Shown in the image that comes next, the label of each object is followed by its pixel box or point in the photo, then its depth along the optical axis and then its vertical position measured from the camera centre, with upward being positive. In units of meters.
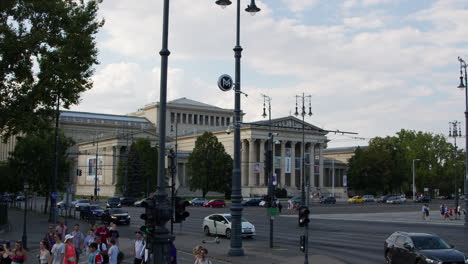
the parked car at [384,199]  109.06 -3.08
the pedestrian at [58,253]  15.25 -2.08
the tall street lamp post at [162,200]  12.18 -0.44
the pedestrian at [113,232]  18.05 -1.78
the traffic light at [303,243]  19.14 -2.17
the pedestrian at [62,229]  20.83 -1.92
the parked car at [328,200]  100.00 -3.13
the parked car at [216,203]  78.25 -3.09
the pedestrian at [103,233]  19.28 -1.90
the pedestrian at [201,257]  13.21 -1.86
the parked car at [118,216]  43.69 -2.88
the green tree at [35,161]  54.00 +1.91
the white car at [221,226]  33.03 -2.82
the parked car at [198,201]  83.69 -3.12
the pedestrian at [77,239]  19.02 -2.10
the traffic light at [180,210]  14.16 -0.76
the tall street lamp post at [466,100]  41.12 +6.68
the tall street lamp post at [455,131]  64.69 +6.53
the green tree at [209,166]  95.94 +2.86
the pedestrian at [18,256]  14.82 -2.12
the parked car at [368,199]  109.22 -3.11
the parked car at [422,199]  101.47 -2.95
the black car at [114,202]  64.06 -2.65
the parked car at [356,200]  105.88 -3.25
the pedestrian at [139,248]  16.85 -2.12
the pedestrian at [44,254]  15.35 -2.16
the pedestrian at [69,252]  15.26 -2.06
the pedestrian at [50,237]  18.74 -2.02
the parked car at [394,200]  102.25 -3.04
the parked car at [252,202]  85.66 -3.15
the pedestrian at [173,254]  14.38 -1.97
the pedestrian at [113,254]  15.42 -2.12
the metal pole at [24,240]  26.63 -3.02
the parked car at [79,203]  63.66 -2.83
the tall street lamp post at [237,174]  23.22 +0.36
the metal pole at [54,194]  33.62 -0.91
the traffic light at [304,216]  20.03 -1.24
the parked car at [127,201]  81.06 -3.05
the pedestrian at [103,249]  17.37 -2.30
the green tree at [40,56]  23.06 +5.52
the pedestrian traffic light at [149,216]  12.20 -0.79
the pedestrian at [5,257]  14.70 -2.14
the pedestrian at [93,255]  15.38 -2.16
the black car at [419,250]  17.72 -2.32
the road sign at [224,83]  22.88 +4.27
